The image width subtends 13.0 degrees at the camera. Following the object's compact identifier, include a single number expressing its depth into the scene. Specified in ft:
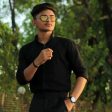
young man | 13.19
